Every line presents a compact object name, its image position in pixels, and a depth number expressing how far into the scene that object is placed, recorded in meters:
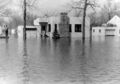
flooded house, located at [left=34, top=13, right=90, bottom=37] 59.53
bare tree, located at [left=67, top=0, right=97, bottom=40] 53.34
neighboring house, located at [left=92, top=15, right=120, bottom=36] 89.06
